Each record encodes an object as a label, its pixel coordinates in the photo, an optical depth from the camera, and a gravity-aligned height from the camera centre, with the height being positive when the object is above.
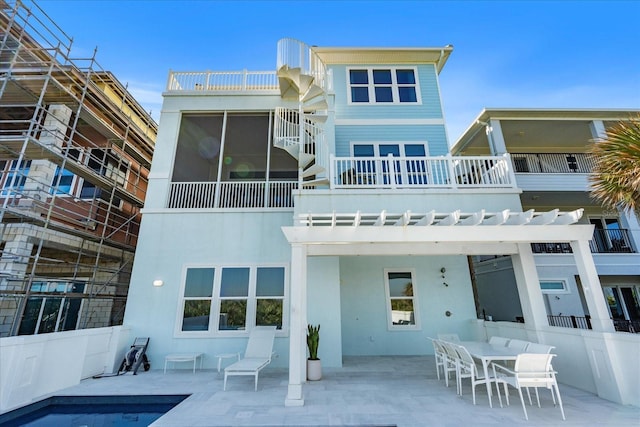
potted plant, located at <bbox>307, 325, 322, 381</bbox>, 5.51 -1.05
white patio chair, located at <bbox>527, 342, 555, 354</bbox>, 4.32 -0.72
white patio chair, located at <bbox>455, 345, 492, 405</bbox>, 4.14 -0.96
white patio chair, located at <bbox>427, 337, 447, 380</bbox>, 5.26 -0.97
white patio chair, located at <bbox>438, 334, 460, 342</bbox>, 6.05 -0.75
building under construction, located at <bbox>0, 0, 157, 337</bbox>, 6.48 +3.40
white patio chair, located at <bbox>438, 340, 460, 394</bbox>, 4.67 -0.91
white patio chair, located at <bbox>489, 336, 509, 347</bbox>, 5.46 -0.77
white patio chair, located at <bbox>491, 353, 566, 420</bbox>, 3.81 -0.94
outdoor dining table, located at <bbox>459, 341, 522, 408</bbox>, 4.18 -0.81
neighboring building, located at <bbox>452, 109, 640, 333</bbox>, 9.48 +3.12
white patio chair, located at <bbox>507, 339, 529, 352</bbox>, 4.81 -0.75
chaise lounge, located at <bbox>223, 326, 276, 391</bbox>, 5.63 -0.91
